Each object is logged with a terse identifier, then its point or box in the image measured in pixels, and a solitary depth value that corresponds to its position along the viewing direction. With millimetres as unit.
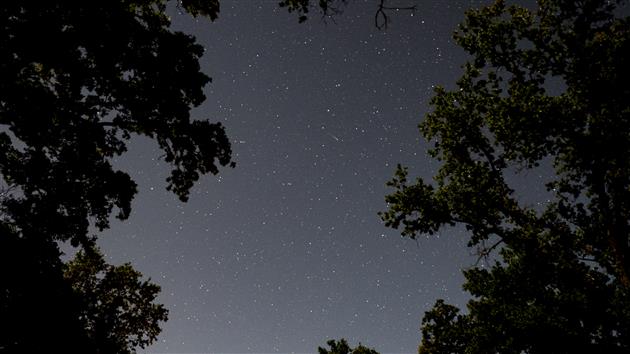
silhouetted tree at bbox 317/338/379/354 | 21297
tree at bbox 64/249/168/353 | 22391
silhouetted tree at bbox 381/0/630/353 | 11414
